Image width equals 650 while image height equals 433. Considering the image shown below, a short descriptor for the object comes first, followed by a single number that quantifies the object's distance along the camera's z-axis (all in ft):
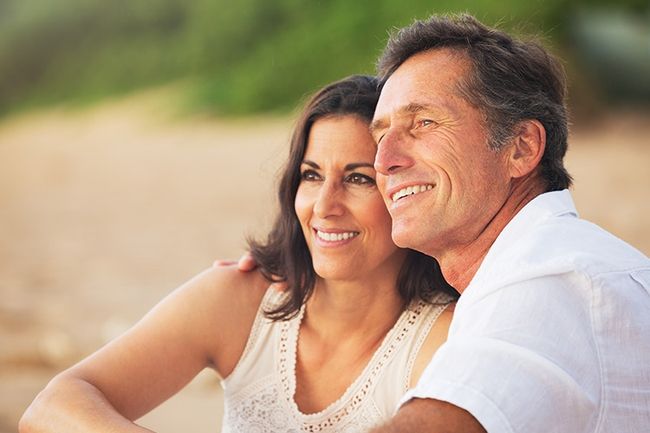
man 4.95
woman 6.42
